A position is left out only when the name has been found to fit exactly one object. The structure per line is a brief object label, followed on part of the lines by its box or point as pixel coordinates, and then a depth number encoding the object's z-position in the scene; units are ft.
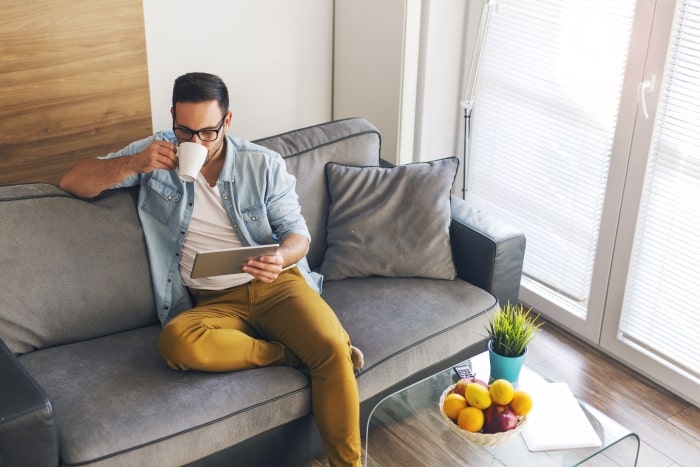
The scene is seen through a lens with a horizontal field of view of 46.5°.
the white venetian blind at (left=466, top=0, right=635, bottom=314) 9.68
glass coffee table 6.85
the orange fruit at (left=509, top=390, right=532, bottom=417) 6.81
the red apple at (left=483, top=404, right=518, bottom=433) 6.72
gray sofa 6.64
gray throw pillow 9.25
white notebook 6.96
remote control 7.71
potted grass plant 7.49
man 7.44
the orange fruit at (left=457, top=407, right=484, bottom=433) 6.70
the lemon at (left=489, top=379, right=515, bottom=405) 6.73
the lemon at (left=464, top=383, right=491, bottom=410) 6.76
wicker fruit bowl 6.72
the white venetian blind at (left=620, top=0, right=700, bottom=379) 8.71
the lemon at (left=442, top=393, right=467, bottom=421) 6.83
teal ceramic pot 7.55
